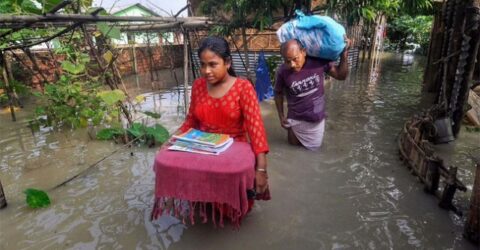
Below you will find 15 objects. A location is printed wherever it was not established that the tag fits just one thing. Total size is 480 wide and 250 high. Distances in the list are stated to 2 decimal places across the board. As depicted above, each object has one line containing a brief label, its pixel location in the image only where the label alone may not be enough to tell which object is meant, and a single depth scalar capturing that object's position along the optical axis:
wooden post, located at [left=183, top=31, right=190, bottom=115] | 4.93
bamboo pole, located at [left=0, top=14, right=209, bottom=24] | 2.70
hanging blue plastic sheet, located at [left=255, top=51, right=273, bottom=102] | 7.33
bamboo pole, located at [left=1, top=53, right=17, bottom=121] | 6.20
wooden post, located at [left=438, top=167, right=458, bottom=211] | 2.87
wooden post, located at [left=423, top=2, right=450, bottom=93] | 8.27
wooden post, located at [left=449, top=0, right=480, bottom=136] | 4.32
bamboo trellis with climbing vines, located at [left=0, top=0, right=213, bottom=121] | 2.82
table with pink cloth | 2.17
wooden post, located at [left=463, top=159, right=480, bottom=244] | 2.45
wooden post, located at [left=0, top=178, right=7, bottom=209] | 3.27
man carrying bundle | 4.12
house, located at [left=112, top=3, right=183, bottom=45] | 19.69
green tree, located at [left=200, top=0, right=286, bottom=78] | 5.79
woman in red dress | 2.41
